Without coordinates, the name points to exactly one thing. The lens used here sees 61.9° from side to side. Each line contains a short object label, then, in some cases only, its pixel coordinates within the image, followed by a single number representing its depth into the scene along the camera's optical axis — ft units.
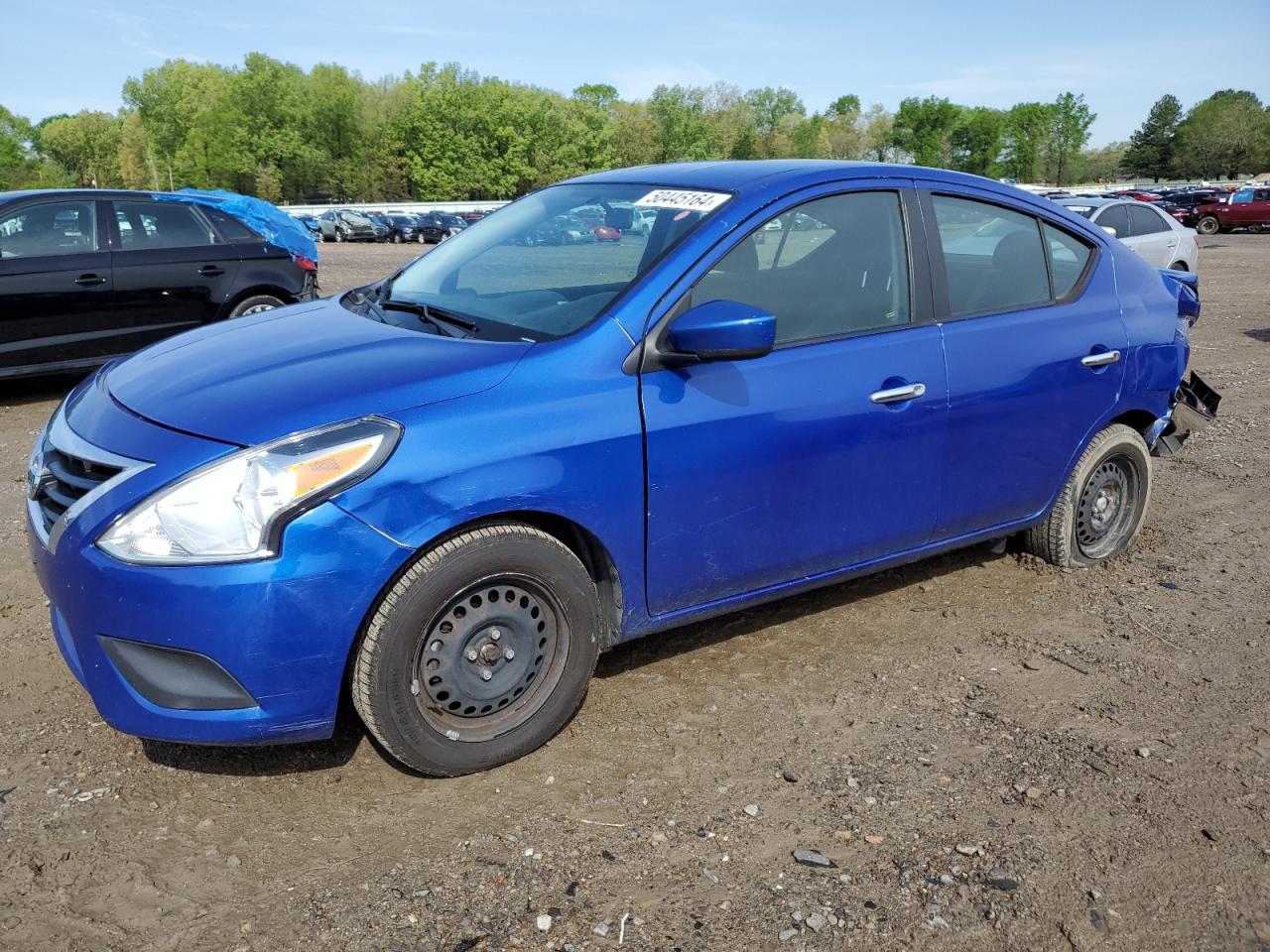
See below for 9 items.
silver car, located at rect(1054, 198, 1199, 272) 48.78
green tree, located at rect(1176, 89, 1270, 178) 344.08
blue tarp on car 31.22
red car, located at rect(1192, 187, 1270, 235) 128.98
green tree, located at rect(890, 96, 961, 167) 416.67
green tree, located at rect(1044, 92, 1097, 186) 336.29
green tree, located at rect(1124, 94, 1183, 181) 385.50
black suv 26.30
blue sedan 8.96
